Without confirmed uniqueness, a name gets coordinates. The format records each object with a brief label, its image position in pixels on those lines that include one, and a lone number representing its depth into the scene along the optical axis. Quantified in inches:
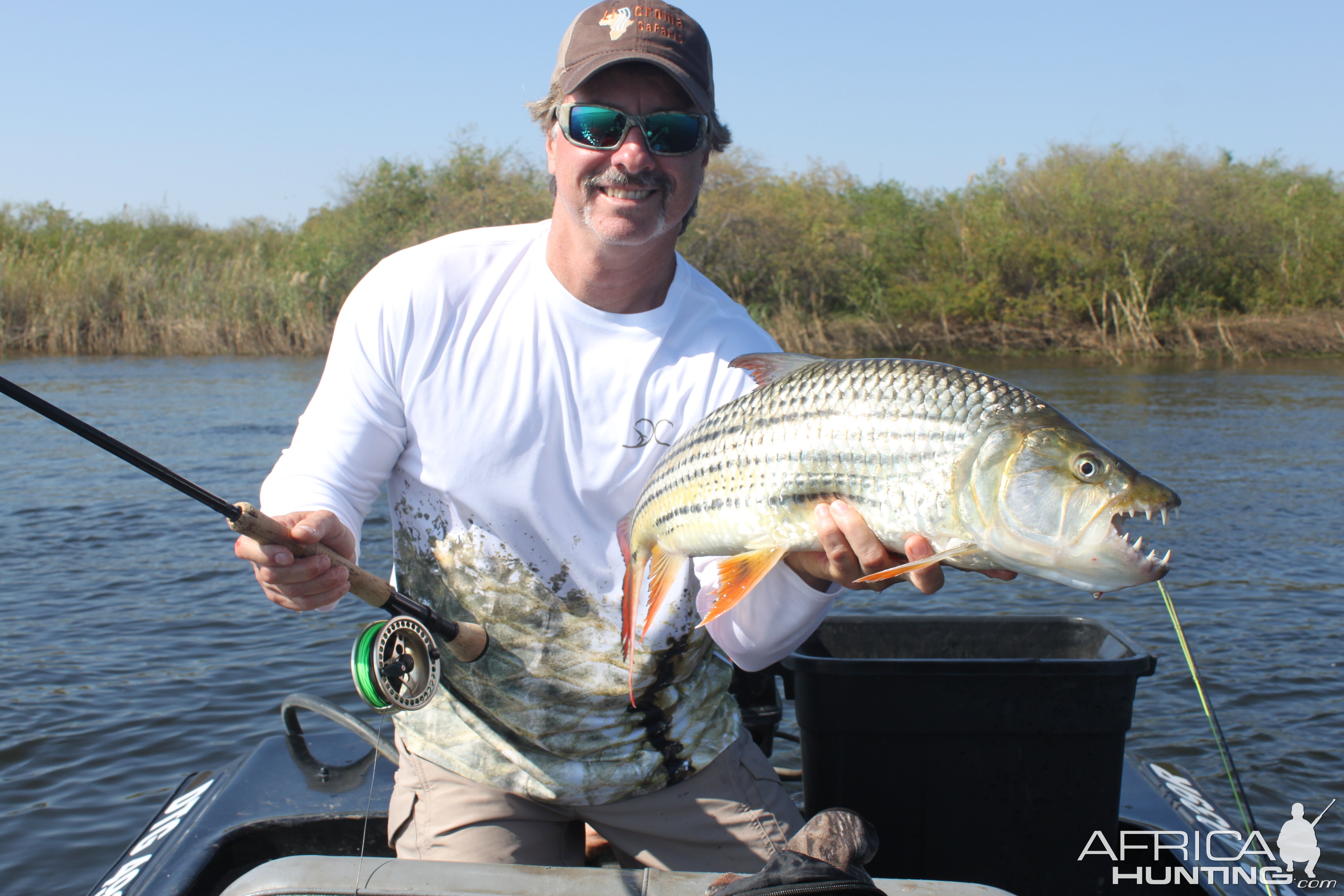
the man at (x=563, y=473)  110.9
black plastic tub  127.5
